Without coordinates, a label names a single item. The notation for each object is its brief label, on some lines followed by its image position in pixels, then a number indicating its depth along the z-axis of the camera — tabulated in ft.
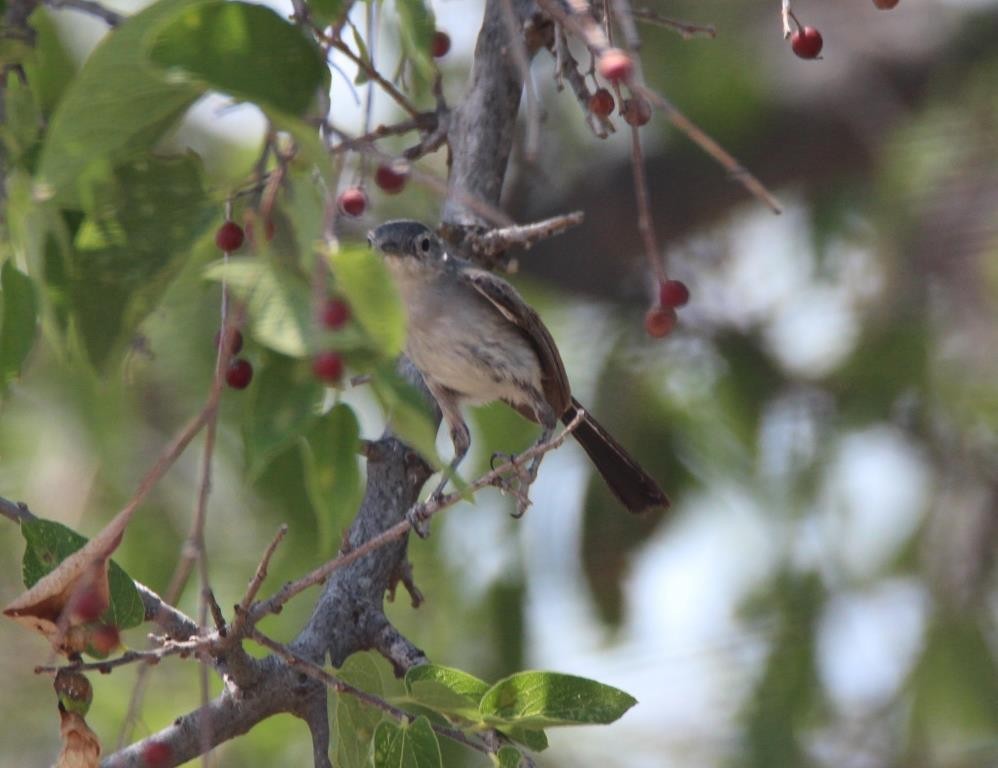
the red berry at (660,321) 17.90
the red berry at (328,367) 10.93
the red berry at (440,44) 21.35
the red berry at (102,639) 14.14
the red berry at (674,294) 17.90
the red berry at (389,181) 16.20
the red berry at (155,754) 15.21
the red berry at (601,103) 16.17
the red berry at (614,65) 11.31
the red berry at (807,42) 16.56
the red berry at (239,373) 15.57
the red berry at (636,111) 15.17
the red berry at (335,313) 10.62
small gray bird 24.36
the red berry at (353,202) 17.25
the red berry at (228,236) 14.43
